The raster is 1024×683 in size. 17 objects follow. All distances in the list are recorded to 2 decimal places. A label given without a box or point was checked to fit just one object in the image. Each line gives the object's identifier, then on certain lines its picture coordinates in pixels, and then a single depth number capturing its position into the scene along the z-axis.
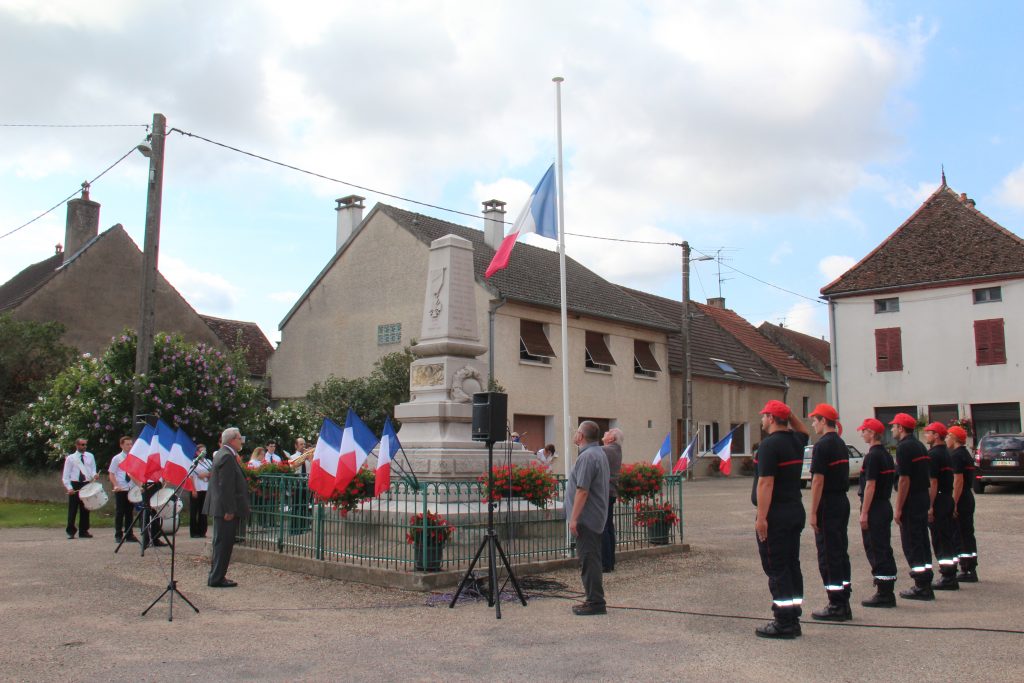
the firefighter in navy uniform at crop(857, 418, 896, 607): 7.88
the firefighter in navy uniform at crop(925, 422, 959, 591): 9.00
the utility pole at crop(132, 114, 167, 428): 16.53
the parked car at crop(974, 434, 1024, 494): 20.91
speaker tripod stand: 8.02
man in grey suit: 9.72
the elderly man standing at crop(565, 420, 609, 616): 7.50
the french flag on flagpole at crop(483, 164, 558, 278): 11.67
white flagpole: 11.07
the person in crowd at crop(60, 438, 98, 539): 14.31
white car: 24.35
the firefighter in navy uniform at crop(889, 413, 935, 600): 8.34
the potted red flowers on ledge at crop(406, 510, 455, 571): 9.16
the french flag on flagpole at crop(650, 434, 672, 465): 12.51
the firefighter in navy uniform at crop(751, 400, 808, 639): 6.61
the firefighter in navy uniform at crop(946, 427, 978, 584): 9.48
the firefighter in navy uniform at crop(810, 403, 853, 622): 7.27
